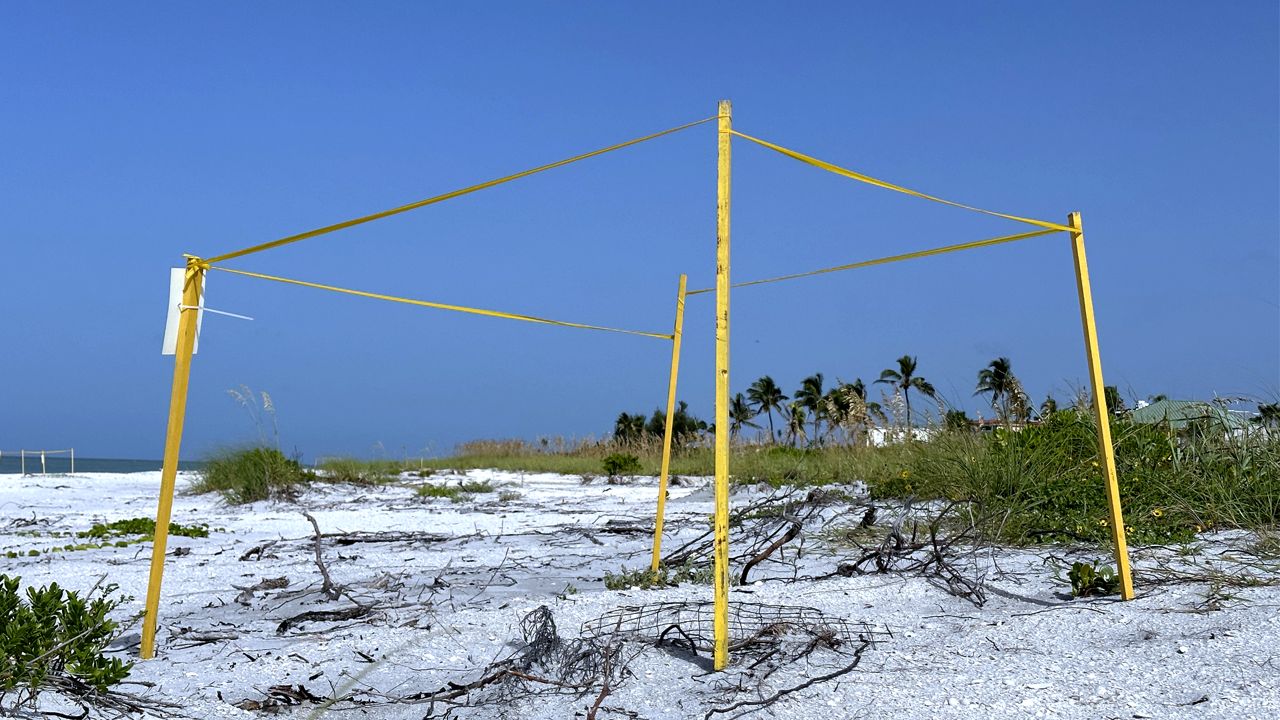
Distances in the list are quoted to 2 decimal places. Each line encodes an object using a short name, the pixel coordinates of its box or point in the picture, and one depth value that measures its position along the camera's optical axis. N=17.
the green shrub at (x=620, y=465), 15.21
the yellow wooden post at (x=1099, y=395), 4.26
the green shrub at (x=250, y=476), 11.12
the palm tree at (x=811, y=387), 56.81
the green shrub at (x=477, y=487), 12.49
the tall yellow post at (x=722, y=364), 3.24
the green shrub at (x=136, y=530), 7.58
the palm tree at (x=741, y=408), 53.82
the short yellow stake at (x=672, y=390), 5.29
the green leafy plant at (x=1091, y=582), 4.44
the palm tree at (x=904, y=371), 61.19
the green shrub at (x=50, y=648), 3.17
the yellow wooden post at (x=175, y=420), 3.85
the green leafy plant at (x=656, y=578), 4.98
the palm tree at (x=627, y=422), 38.78
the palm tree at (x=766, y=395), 63.62
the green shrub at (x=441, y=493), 11.51
